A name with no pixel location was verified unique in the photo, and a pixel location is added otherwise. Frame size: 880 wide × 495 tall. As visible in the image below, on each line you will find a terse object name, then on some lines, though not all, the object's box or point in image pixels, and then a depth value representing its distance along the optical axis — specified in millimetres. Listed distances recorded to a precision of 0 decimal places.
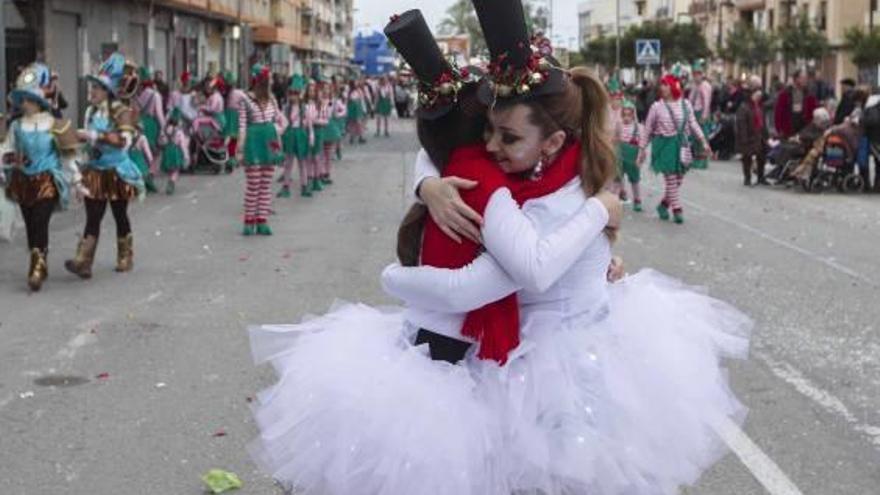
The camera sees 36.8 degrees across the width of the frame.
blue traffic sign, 48281
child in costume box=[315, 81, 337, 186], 21438
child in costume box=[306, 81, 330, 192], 20625
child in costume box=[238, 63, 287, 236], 15203
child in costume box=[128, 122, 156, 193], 13016
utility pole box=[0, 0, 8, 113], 18719
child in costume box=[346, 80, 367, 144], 37062
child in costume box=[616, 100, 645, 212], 17672
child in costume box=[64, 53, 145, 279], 11766
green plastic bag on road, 5703
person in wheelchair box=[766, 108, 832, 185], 22719
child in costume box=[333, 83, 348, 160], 27134
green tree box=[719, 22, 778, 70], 64688
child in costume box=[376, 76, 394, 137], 43756
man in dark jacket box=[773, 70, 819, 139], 26016
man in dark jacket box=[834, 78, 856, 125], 23094
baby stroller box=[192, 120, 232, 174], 25920
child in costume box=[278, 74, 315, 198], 19953
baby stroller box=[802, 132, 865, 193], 21625
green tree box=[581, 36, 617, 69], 90312
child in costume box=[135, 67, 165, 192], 21812
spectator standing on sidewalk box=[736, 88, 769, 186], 22875
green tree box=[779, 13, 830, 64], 60531
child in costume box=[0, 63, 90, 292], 11227
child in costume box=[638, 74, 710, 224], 16672
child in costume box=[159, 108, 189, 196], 22203
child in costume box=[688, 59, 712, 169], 28938
